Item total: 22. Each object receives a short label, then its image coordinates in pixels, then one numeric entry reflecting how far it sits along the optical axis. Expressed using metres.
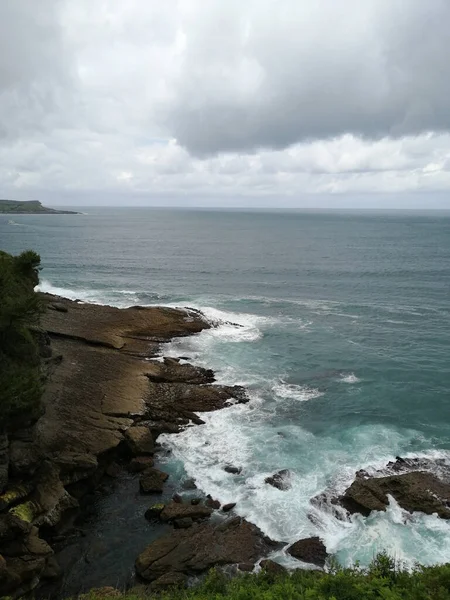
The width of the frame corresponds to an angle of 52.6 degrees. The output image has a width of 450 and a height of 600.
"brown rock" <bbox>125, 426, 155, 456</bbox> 32.91
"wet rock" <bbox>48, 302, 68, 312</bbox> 55.81
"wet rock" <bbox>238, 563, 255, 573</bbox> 23.23
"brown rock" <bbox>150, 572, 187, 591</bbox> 22.05
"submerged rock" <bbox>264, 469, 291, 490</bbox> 29.69
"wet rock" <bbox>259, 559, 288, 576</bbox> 22.50
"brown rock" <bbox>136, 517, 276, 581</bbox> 23.45
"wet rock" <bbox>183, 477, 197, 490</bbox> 29.96
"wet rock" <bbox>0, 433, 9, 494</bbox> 24.33
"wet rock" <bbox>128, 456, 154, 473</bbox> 31.81
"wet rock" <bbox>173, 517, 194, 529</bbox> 26.55
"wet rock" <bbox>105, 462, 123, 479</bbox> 31.18
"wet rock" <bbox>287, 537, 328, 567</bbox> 24.11
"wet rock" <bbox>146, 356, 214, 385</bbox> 43.03
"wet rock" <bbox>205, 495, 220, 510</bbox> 28.19
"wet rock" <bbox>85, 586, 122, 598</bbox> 20.08
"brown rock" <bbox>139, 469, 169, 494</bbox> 29.45
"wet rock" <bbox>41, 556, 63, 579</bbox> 22.84
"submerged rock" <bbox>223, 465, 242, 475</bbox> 31.33
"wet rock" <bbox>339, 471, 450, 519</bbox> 27.31
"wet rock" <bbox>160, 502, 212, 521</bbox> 27.11
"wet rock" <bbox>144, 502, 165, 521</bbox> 27.39
